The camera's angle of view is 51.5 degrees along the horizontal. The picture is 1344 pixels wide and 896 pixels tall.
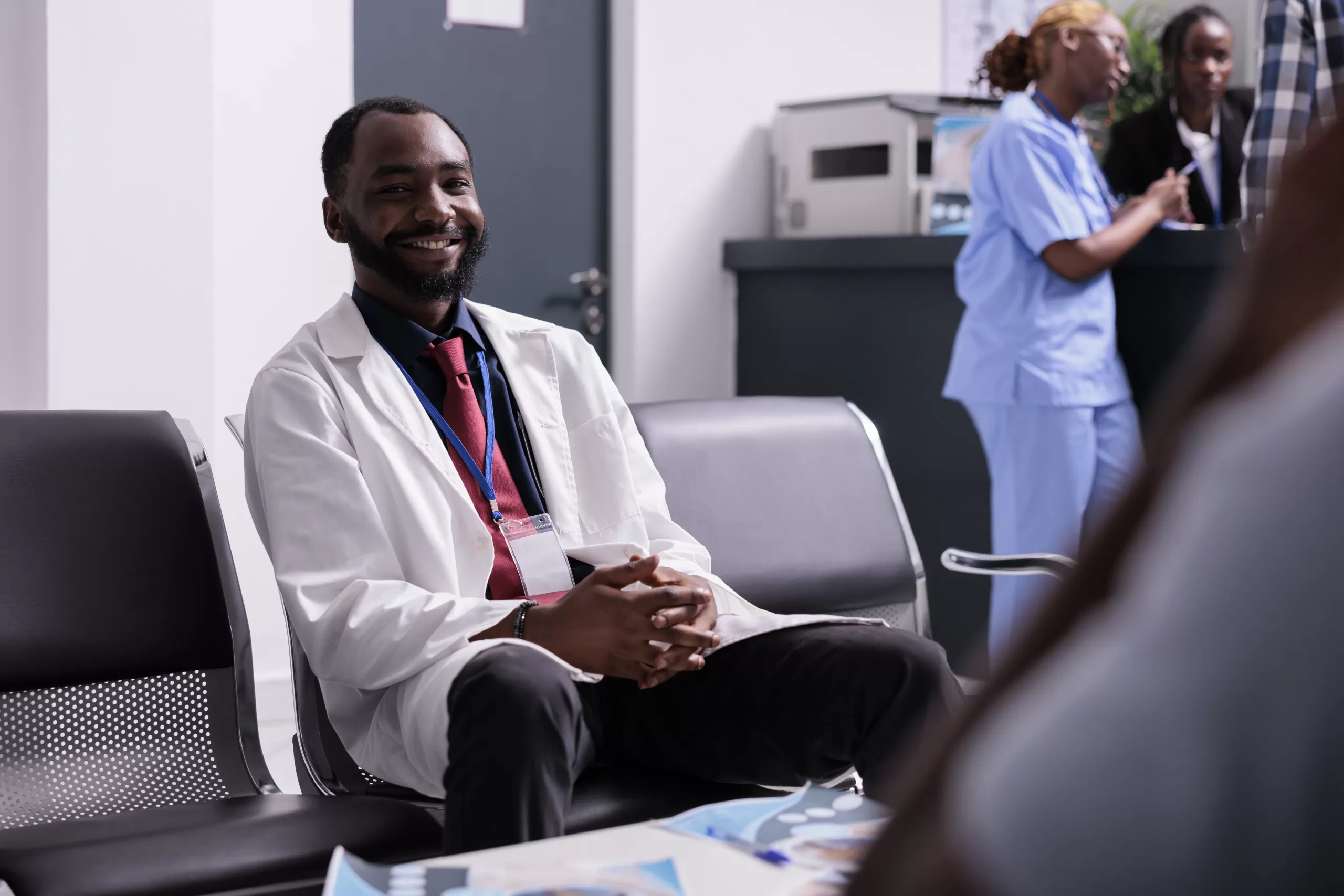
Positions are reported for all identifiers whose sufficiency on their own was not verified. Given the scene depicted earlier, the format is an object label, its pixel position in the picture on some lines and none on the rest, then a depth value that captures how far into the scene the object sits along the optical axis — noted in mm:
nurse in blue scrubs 2730
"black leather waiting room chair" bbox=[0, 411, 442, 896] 1451
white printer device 3656
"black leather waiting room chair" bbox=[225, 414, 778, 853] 1447
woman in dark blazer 3326
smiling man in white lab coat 1398
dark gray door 3527
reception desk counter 3256
